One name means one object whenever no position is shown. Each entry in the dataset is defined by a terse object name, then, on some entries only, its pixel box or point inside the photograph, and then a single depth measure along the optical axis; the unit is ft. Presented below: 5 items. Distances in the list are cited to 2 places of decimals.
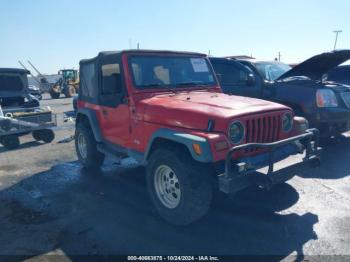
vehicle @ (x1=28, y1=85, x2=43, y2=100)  77.68
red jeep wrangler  11.09
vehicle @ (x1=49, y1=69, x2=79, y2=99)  82.60
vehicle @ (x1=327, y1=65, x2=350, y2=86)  30.27
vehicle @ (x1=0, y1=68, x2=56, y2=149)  25.07
